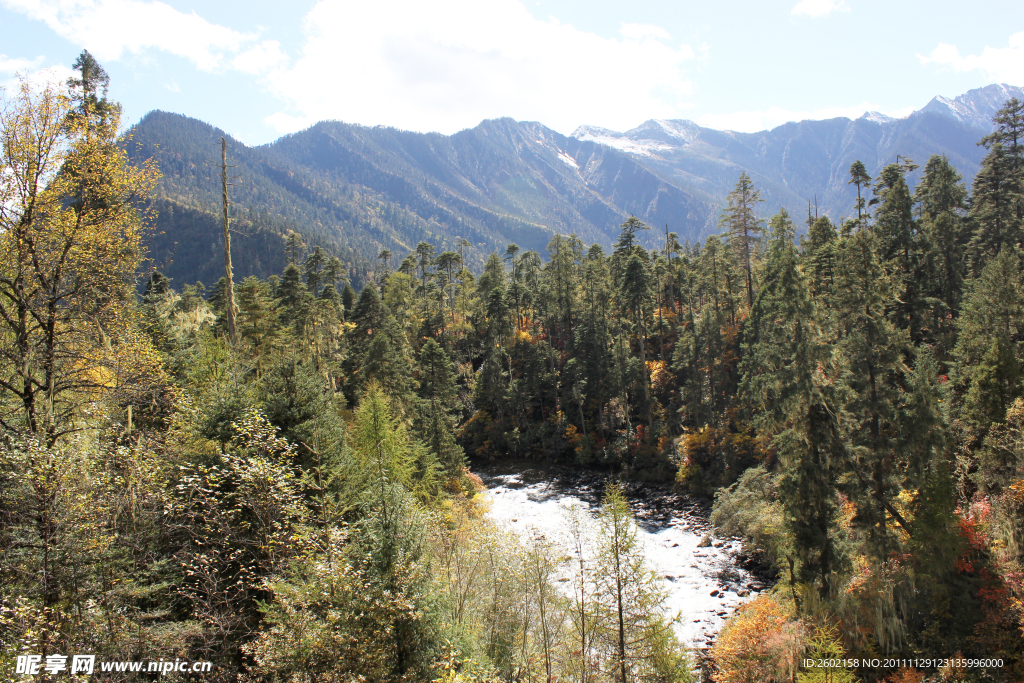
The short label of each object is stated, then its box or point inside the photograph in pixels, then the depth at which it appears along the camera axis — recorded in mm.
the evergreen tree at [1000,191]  37750
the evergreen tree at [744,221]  52938
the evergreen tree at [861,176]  53375
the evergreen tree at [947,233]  38594
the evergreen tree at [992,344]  21922
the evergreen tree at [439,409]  32469
